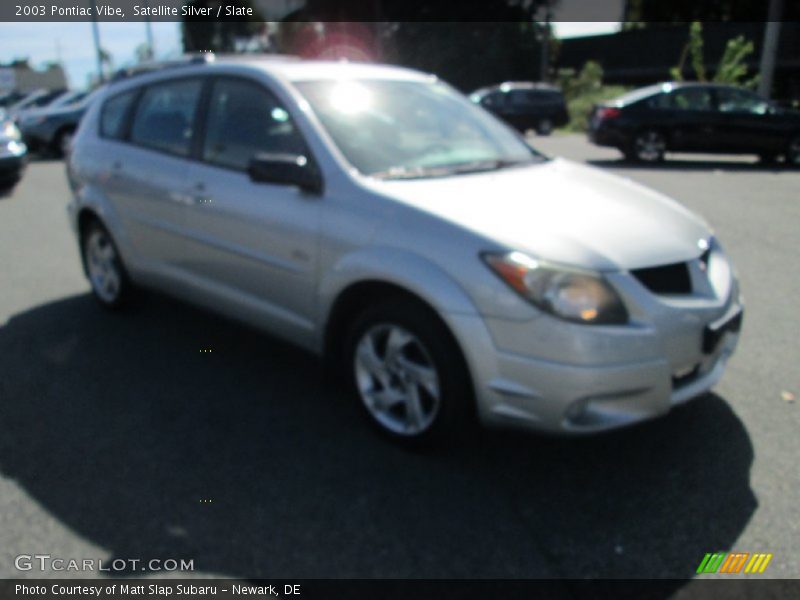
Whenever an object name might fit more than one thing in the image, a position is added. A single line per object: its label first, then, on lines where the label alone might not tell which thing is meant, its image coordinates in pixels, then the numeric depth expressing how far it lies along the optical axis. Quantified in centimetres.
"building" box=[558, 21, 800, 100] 3128
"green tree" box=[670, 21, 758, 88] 2417
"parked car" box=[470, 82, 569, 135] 2494
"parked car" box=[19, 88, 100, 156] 1794
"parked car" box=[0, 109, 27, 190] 1198
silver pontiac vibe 276
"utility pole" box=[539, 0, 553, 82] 3405
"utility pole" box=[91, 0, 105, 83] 2658
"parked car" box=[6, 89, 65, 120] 2212
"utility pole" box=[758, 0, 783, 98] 1759
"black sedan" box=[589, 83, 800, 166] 1345
